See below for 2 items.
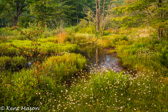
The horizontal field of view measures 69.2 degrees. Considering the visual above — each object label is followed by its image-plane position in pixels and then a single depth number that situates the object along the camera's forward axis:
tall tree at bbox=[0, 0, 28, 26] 22.14
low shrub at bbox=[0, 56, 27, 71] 5.00
